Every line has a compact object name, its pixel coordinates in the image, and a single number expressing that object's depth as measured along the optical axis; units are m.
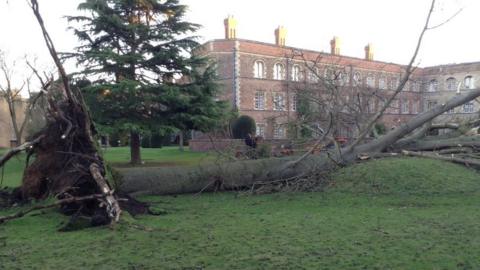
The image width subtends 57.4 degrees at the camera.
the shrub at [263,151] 11.35
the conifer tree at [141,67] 16.14
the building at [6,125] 46.16
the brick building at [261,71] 40.62
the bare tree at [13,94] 34.28
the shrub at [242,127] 30.95
